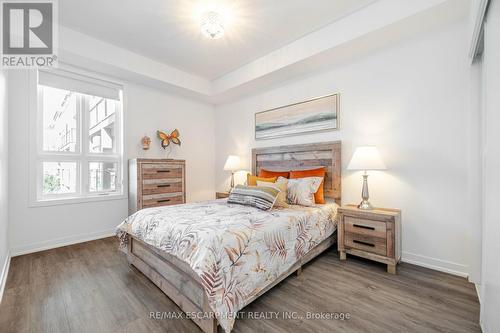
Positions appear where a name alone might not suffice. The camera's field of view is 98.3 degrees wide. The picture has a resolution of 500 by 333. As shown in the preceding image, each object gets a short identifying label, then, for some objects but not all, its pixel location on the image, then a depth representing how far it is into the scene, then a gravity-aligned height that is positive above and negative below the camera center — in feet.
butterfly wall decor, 12.74 +1.67
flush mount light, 7.51 +4.95
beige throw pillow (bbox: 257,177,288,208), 8.45 -0.93
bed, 4.47 -2.17
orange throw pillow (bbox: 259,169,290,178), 10.92 -0.43
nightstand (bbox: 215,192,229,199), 12.33 -1.73
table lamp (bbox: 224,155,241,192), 13.11 +0.15
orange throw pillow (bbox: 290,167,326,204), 9.44 -0.43
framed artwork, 10.08 +2.46
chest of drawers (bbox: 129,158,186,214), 10.79 -0.92
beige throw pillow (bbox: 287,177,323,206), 8.94 -1.03
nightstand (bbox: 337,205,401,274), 7.08 -2.39
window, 9.73 +1.37
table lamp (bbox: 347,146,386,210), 7.66 +0.13
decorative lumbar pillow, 7.79 -1.17
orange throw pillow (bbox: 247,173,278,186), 10.09 -0.68
